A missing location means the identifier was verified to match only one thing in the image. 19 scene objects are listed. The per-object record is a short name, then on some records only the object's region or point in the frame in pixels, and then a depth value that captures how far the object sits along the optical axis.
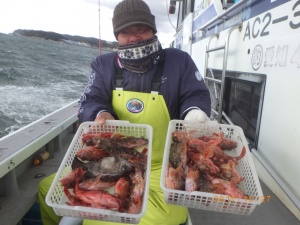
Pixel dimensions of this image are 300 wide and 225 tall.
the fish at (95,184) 1.32
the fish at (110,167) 1.39
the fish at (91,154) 1.53
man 1.87
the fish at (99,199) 1.19
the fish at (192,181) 1.25
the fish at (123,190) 1.21
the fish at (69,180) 1.31
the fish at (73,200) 1.22
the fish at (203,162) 1.41
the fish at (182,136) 1.62
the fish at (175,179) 1.24
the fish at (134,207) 1.16
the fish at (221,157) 1.50
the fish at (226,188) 1.20
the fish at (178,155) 1.43
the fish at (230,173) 1.37
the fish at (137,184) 1.24
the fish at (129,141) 1.65
